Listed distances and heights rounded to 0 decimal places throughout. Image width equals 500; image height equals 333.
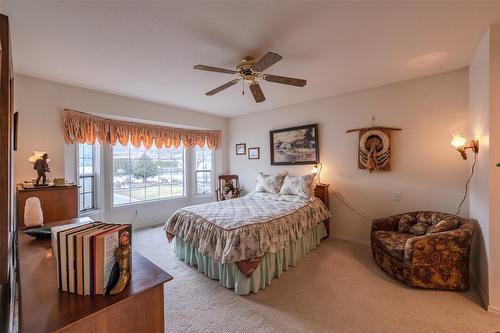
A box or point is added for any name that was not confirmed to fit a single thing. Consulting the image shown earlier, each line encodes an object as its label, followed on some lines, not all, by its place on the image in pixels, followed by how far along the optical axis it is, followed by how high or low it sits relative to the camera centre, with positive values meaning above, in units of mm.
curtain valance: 3305 +636
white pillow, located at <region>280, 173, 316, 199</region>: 3611 -353
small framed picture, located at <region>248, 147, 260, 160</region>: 4953 +278
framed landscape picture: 4070 +377
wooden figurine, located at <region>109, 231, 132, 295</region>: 911 -406
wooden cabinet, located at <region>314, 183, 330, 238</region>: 3770 -504
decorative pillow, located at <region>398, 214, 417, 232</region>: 2857 -767
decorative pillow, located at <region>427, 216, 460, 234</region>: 2359 -671
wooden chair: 4926 -509
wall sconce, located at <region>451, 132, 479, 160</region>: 2309 +197
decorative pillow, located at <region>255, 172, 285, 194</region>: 4055 -347
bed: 2260 -833
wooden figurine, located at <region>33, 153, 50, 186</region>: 2619 +10
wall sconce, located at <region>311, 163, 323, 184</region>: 4016 -73
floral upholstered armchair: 2195 -957
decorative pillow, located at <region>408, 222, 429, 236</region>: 2693 -809
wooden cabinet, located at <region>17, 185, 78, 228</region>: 2406 -385
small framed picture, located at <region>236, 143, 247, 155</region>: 5214 +405
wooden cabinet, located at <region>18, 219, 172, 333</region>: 760 -519
